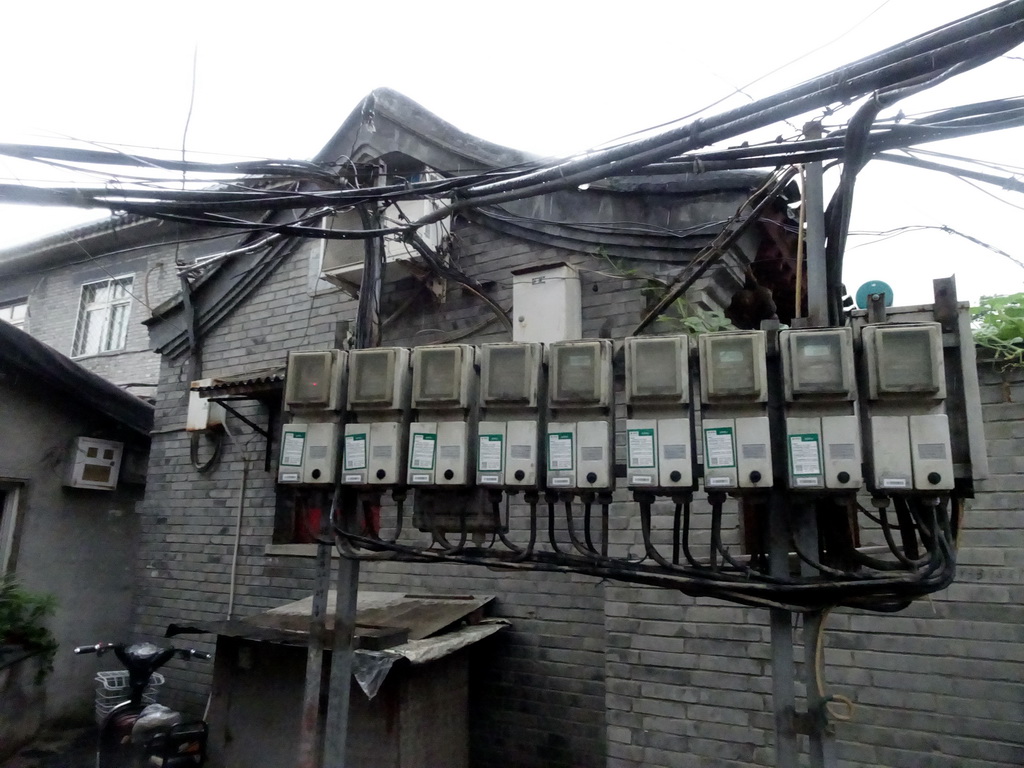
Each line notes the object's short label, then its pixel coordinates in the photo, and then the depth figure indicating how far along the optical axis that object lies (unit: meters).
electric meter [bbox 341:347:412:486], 3.26
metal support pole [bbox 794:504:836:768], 2.60
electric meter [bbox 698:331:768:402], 2.74
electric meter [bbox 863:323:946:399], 2.54
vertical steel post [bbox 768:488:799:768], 2.66
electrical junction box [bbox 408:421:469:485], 3.13
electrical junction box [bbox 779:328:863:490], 2.60
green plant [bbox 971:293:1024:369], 3.90
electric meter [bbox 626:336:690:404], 2.85
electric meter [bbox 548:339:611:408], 2.99
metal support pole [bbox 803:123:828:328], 2.94
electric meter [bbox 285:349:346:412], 3.39
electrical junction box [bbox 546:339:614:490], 2.94
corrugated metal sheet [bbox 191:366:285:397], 6.24
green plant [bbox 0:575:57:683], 6.29
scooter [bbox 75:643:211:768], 5.00
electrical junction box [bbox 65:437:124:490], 8.06
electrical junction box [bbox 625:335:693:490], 2.80
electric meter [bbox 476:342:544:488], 3.04
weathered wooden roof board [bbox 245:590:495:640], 4.71
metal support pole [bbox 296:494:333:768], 3.29
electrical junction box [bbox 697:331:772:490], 2.70
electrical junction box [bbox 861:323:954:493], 2.53
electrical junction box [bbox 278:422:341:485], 3.35
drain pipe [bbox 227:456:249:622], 6.78
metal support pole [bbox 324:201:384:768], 3.23
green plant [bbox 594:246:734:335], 4.76
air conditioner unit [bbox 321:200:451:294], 6.03
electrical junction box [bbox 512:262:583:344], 5.36
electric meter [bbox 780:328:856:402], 2.64
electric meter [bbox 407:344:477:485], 3.15
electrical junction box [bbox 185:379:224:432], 7.28
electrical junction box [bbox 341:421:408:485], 3.24
